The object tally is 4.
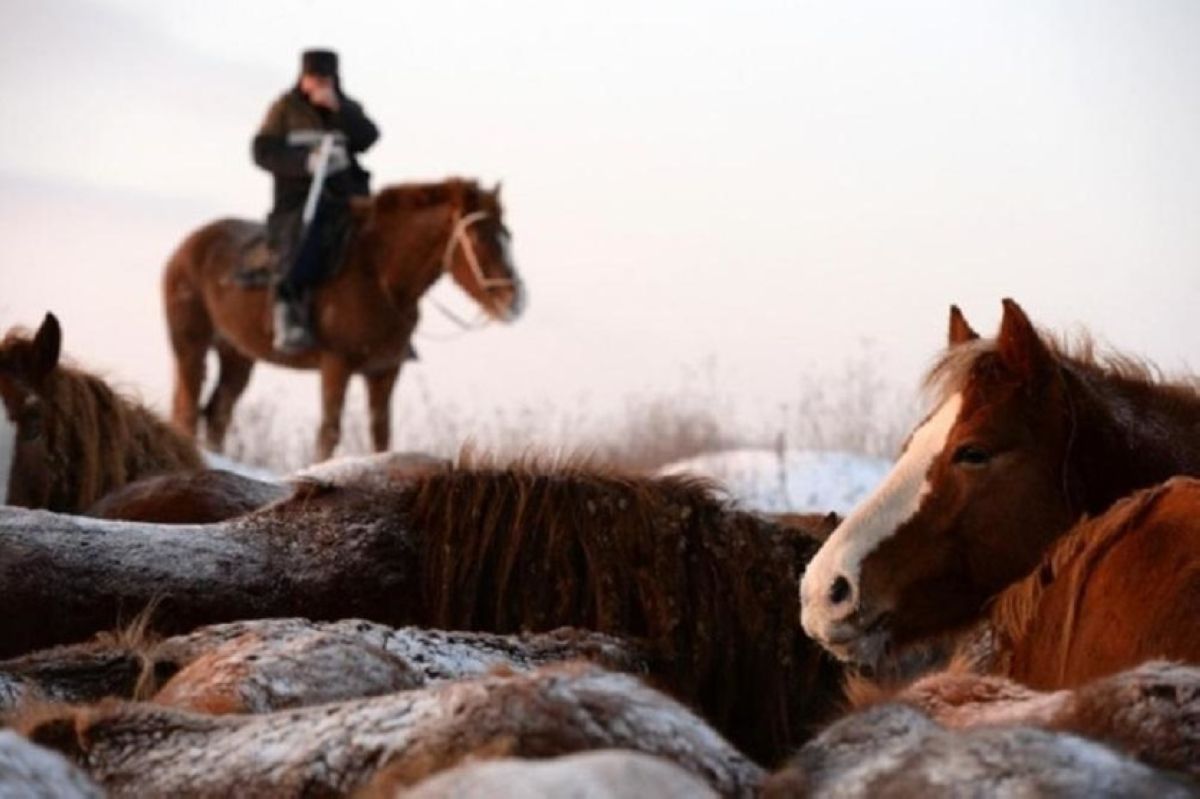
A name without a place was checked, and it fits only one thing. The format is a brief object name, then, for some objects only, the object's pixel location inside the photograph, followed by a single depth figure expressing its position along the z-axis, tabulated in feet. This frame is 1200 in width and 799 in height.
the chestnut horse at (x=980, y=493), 28.63
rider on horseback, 100.71
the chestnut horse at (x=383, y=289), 103.52
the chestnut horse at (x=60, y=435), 45.85
